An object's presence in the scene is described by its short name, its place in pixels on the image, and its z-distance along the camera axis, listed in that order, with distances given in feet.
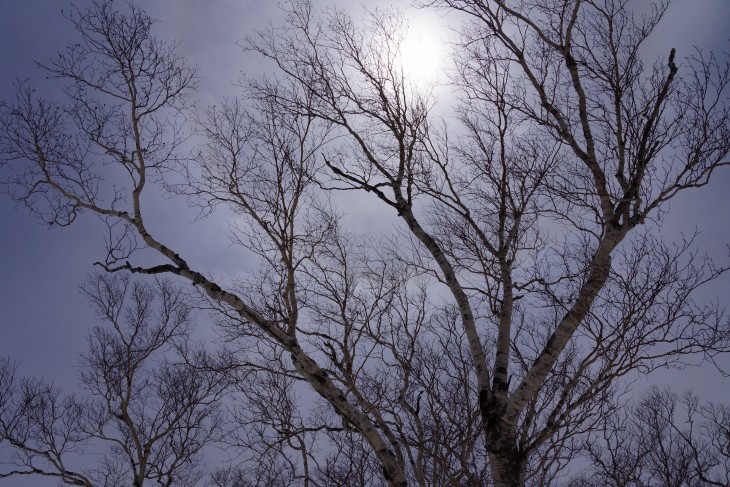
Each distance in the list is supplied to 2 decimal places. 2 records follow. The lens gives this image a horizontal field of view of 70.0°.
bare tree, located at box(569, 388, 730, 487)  54.54
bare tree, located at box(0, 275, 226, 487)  43.45
